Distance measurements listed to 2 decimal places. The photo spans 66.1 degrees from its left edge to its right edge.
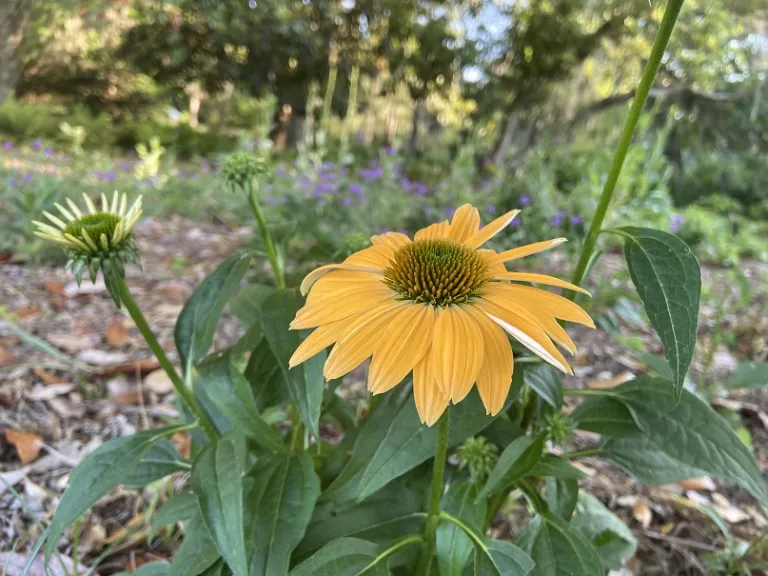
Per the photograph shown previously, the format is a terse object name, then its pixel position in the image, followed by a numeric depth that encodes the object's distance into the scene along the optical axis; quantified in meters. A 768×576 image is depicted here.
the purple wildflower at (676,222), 0.93
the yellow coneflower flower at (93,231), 0.20
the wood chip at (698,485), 0.37
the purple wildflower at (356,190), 0.82
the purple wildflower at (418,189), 0.91
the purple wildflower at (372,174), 0.85
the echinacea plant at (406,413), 0.16
